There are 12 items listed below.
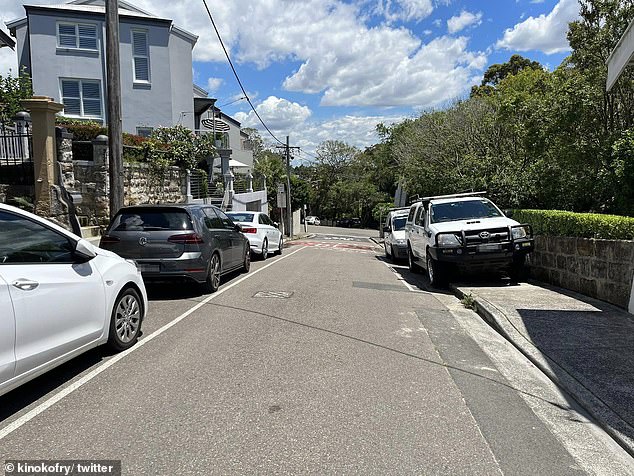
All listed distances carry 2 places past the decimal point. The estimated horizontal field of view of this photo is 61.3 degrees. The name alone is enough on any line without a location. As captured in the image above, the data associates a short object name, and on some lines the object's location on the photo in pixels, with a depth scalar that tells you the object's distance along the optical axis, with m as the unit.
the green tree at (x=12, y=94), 15.89
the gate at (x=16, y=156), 13.79
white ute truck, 10.76
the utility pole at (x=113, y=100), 11.57
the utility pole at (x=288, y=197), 41.69
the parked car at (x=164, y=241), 9.08
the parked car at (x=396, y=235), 18.34
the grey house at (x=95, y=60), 24.62
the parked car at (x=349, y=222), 83.09
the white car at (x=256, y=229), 17.09
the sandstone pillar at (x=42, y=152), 13.04
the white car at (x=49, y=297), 4.09
